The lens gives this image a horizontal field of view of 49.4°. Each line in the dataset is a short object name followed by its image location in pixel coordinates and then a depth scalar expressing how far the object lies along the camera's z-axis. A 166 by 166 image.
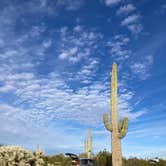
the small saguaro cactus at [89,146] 15.80
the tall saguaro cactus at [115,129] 11.15
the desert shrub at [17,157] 5.77
